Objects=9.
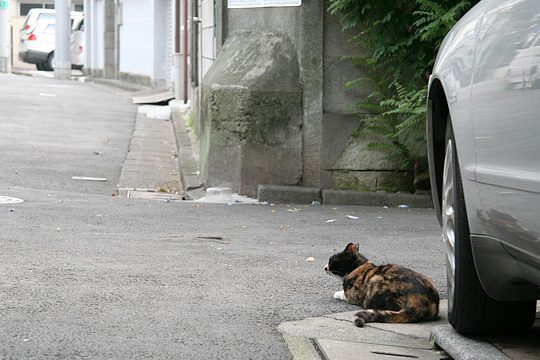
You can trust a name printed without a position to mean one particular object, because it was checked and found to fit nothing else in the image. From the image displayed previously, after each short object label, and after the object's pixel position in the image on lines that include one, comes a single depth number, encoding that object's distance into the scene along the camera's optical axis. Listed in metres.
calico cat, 5.43
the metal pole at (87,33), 39.08
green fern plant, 10.18
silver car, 3.84
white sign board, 10.90
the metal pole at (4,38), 39.94
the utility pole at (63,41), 36.22
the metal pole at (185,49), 21.50
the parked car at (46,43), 43.12
